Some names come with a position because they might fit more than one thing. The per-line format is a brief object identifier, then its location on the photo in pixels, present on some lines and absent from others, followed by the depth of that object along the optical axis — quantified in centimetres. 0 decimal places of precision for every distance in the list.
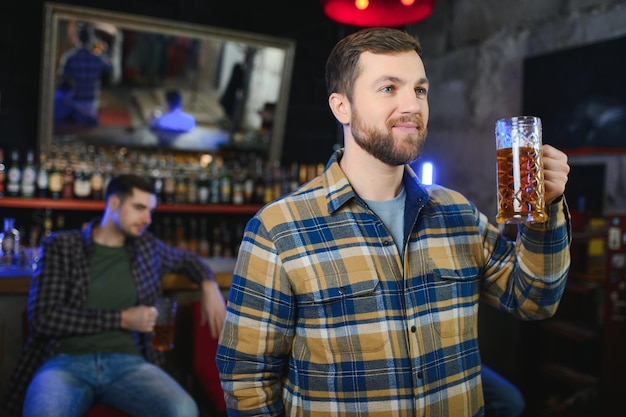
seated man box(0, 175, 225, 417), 222
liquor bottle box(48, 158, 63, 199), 427
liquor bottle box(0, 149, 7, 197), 411
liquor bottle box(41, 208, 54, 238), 419
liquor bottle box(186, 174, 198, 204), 479
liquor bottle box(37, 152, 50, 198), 425
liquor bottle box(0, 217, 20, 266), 355
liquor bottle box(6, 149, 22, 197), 413
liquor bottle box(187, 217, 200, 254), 482
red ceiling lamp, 230
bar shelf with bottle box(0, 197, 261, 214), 412
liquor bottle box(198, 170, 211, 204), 486
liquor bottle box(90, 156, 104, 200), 439
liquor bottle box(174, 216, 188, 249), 475
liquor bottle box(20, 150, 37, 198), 417
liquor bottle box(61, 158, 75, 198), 434
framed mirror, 429
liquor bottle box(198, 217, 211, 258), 484
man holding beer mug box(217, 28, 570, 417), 126
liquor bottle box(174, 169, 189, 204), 475
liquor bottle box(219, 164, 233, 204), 493
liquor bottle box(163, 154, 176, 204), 469
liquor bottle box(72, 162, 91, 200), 434
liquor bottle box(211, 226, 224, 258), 496
